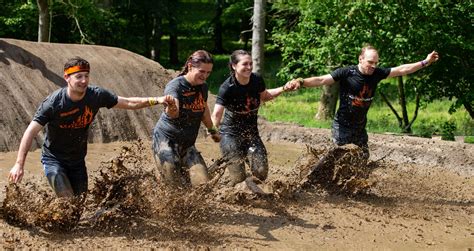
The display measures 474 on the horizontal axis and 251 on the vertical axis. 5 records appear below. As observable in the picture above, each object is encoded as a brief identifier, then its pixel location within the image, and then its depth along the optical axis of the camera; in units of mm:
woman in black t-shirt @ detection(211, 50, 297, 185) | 8414
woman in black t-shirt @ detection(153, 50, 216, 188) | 7605
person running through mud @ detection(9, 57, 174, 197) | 6766
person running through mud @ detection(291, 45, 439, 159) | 9328
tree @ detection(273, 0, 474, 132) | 14883
